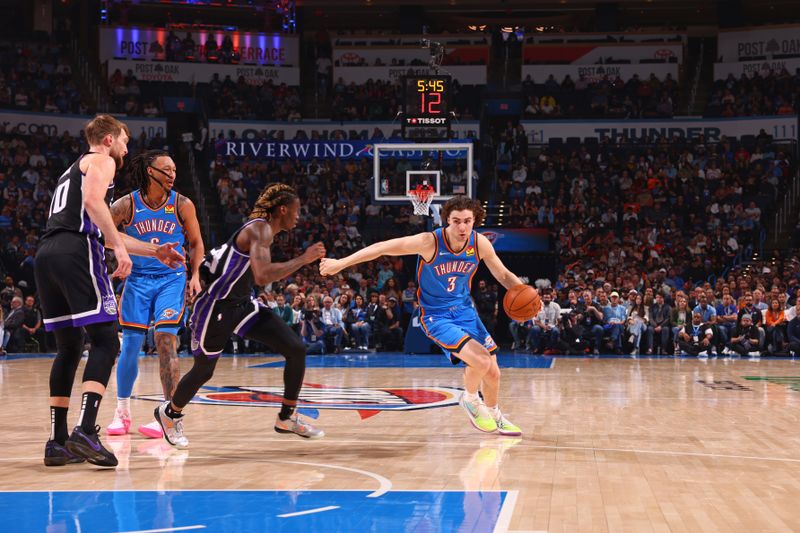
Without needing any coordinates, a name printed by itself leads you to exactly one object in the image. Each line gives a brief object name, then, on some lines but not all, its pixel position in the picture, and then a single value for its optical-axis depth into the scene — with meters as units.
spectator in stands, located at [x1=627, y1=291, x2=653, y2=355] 18.88
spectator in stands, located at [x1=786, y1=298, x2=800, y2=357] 18.20
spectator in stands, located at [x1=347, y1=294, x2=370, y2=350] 19.77
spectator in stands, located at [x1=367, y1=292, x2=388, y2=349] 20.08
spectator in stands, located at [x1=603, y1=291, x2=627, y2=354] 18.89
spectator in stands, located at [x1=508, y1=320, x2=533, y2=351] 20.09
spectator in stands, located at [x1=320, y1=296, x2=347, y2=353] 19.55
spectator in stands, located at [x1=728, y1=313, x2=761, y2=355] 18.38
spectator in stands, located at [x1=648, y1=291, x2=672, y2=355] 18.80
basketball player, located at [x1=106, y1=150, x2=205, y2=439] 7.57
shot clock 19.47
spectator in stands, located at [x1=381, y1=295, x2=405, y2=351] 20.09
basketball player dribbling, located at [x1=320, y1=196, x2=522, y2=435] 7.61
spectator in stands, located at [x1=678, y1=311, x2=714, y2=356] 18.52
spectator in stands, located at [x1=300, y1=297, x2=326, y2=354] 19.30
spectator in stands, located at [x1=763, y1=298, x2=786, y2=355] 18.44
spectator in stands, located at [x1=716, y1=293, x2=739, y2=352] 18.61
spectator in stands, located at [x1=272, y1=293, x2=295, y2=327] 19.20
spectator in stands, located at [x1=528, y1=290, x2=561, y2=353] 19.23
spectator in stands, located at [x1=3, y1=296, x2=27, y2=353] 18.91
